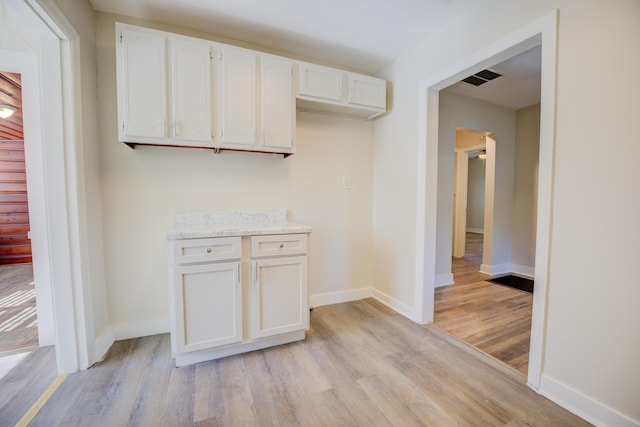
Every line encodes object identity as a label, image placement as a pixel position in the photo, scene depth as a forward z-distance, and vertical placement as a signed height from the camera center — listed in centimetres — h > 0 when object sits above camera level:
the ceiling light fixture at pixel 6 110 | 292 +107
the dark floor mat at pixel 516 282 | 328 -113
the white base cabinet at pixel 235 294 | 162 -65
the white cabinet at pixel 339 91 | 218 +99
